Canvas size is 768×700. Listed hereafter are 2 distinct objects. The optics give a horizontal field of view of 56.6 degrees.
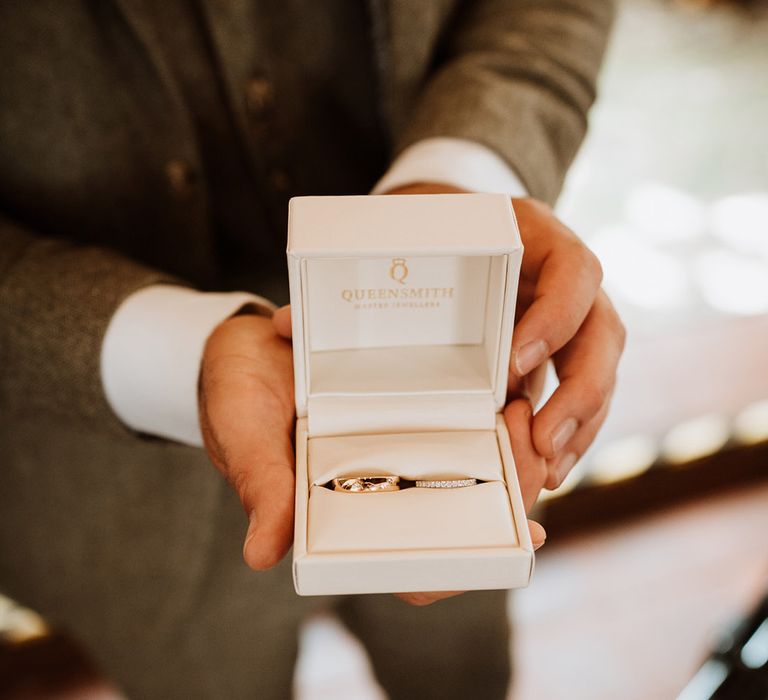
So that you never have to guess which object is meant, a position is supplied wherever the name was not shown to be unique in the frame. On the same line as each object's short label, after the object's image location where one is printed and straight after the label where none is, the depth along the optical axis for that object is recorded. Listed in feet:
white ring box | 1.44
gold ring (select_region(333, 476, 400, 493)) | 1.58
